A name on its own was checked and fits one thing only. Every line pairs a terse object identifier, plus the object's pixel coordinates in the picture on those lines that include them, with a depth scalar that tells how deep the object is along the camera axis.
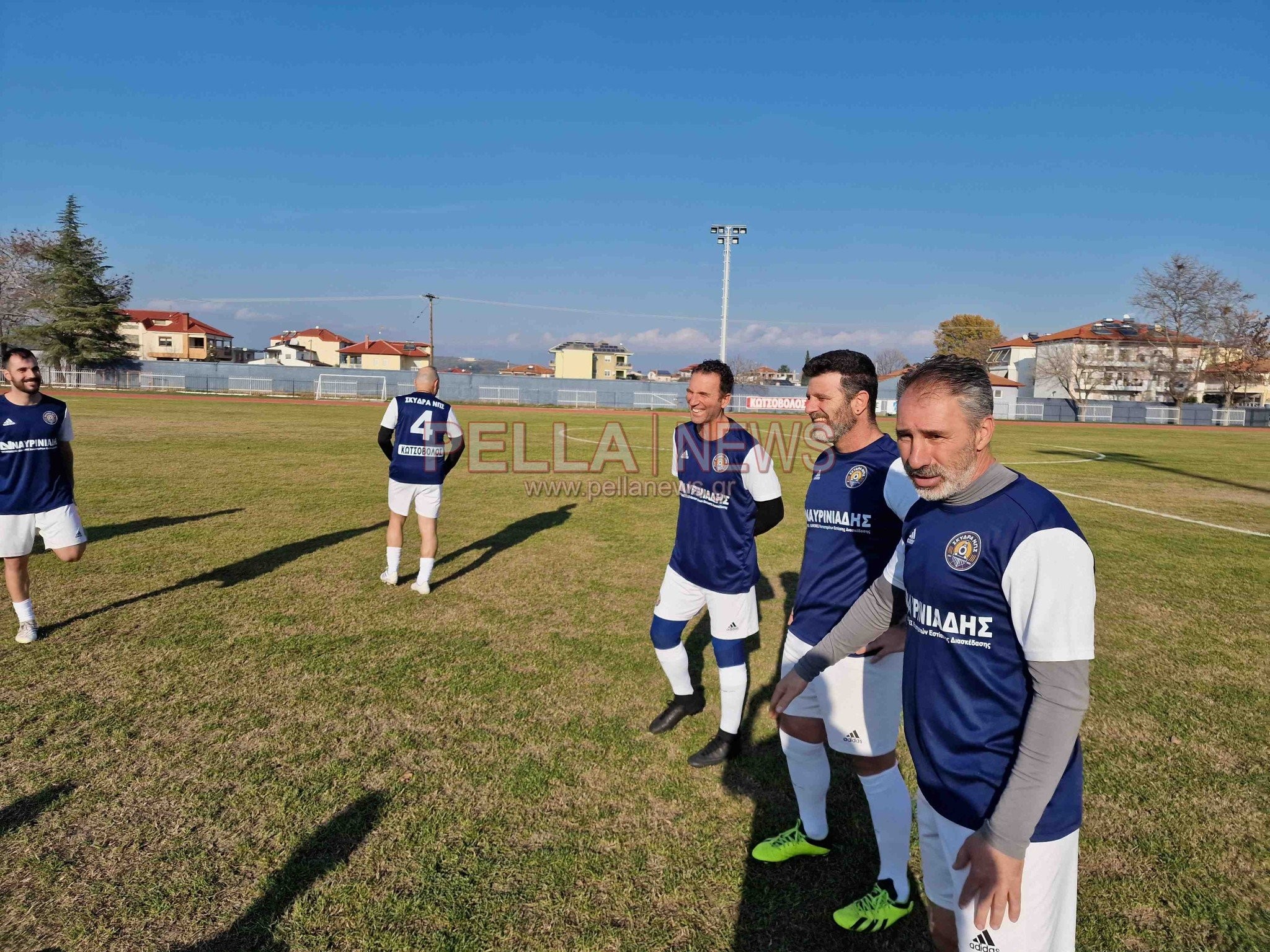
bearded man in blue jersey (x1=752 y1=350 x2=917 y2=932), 2.96
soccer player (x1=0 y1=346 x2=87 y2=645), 5.61
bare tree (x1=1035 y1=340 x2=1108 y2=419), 65.19
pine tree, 54.22
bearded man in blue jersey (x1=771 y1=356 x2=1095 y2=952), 1.60
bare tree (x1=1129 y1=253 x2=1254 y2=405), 56.19
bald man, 7.46
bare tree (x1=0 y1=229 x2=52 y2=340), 54.97
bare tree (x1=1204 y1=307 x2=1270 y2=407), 53.41
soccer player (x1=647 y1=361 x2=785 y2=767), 4.14
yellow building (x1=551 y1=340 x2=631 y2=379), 95.62
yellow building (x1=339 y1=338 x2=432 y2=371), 94.88
